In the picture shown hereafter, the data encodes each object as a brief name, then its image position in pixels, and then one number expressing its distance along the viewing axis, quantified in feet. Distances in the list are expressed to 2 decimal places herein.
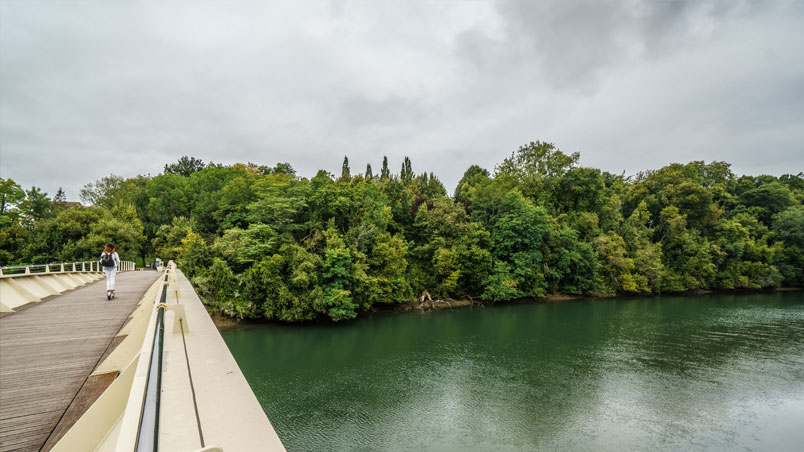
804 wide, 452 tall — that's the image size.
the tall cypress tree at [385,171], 142.10
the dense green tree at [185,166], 163.63
